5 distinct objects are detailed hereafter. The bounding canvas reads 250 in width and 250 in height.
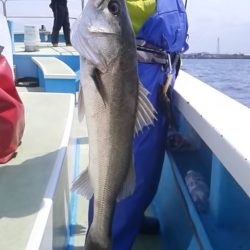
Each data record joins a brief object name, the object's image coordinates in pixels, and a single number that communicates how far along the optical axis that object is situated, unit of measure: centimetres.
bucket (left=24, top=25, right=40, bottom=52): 601
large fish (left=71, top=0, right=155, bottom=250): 96
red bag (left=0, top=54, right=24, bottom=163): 116
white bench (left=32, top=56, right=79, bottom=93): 346
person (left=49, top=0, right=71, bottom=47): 614
